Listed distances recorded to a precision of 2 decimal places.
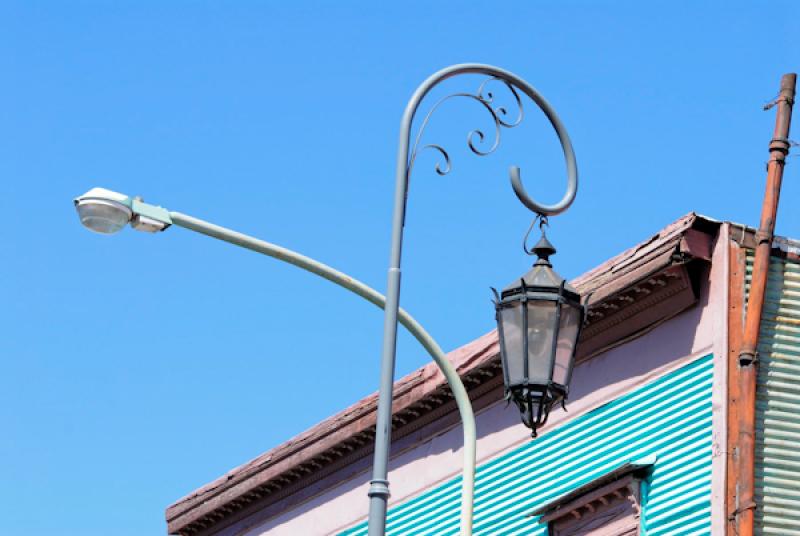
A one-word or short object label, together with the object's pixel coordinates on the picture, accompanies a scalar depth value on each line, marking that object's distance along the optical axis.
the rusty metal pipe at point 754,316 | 15.11
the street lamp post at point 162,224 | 11.40
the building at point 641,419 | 15.63
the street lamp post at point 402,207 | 10.42
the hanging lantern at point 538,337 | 10.70
